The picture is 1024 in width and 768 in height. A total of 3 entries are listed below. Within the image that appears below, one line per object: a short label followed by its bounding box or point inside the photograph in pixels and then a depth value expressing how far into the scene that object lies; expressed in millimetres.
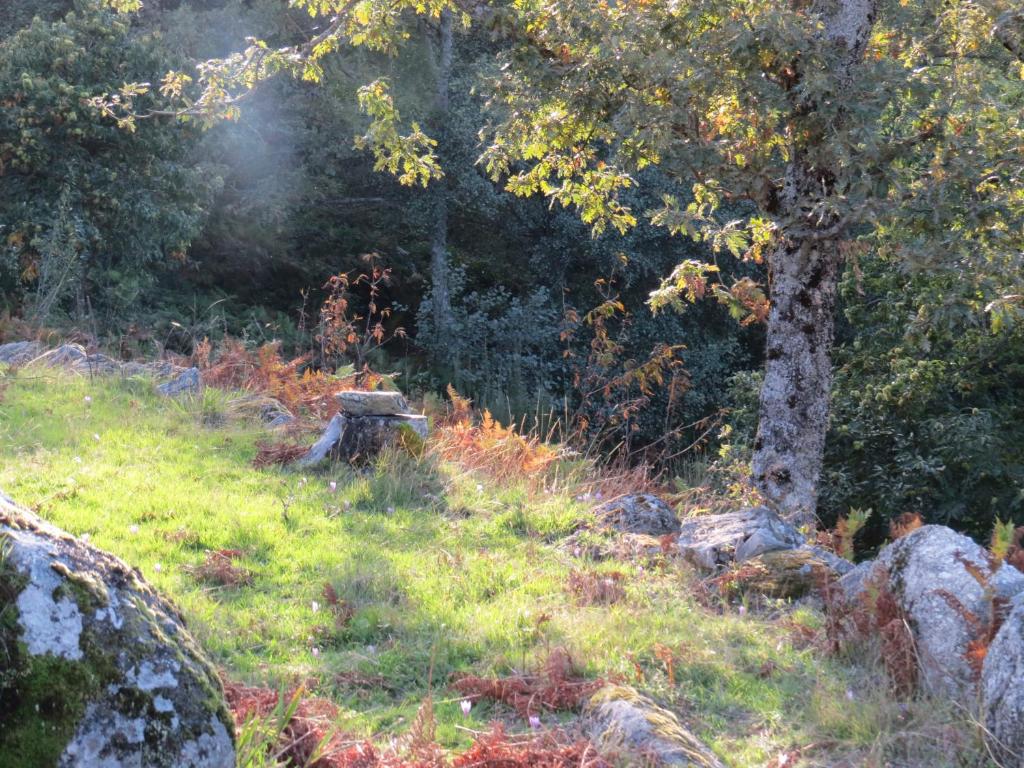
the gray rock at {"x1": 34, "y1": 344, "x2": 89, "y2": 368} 11703
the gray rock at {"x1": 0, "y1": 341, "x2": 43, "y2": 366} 11735
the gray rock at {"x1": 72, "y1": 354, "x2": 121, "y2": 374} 11574
